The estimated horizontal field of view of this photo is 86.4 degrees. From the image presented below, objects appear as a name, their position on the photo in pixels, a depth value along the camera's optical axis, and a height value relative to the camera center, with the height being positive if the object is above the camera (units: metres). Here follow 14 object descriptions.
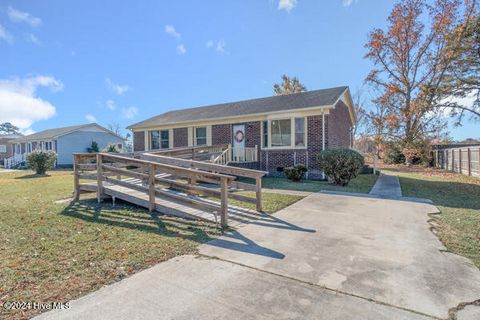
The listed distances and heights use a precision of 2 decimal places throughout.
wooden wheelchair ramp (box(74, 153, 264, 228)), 5.21 -0.83
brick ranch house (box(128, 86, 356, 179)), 12.12 +1.66
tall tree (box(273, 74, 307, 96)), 37.06 +10.56
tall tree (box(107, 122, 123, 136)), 58.44 +7.11
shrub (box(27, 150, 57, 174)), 16.30 -0.18
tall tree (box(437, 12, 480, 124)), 18.42 +6.90
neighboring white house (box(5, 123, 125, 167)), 26.91 +2.02
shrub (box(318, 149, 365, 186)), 9.85 -0.25
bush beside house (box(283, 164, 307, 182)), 11.30 -0.64
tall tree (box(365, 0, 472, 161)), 22.02 +8.99
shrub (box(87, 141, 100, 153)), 28.39 +1.13
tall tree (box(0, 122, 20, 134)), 85.12 +10.15
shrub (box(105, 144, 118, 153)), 22.84 +0.90
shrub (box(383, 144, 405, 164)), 26.45 +0.37
